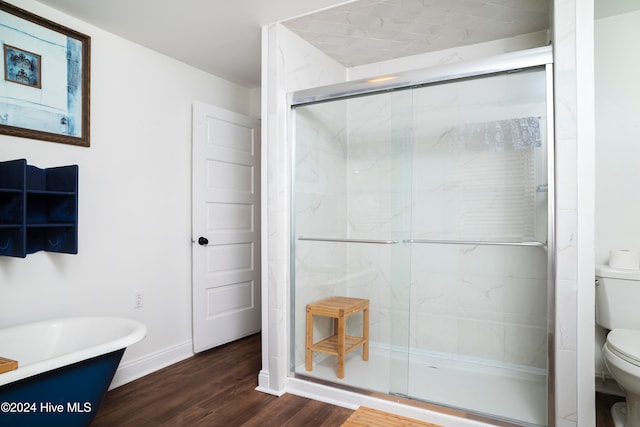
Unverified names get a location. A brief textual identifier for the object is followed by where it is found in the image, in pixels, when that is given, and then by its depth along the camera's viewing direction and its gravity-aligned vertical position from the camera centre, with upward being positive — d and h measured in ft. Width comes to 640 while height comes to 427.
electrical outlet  9.38 -1.89
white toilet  6.39 -1.90
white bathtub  5.18 -2.18
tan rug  6.98 -3.58
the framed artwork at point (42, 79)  7.21 +2.68
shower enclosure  6.83 -0.25
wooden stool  8.32 -2.34
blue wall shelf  6.74 +0.19
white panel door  10.73 -0.22
